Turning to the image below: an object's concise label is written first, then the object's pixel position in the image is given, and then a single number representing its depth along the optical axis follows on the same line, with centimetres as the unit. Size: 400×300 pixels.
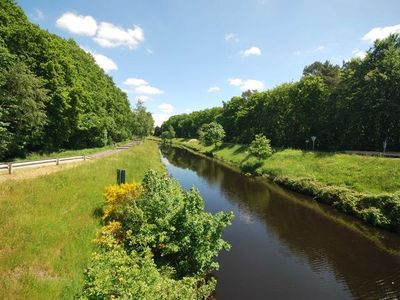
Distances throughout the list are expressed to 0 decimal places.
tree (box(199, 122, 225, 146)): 8926
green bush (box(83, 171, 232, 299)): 1093
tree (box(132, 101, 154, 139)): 8638
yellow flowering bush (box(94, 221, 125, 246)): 1566
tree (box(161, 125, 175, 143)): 14250
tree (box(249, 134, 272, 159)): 5428
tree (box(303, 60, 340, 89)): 6555
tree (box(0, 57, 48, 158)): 3064
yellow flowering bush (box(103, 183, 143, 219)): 1780
